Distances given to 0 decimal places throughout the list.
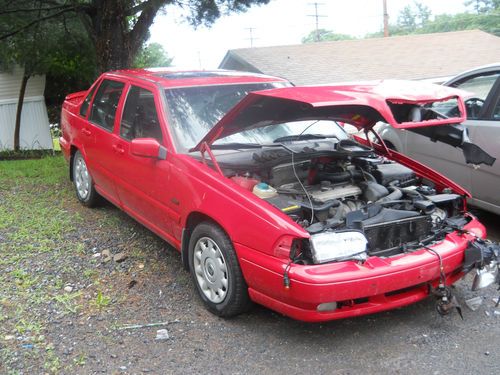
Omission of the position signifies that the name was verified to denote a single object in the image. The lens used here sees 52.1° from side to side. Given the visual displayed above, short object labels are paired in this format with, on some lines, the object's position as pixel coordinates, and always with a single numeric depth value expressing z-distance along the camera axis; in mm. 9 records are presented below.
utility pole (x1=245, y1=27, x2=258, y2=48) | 63800
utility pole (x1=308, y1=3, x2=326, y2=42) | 57250
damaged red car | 3107
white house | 13812
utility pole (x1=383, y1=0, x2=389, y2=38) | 35000
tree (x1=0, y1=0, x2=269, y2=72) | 7965
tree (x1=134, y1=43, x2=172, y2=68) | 15250
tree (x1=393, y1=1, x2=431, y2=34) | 60562
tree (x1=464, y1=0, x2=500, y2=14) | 48594
